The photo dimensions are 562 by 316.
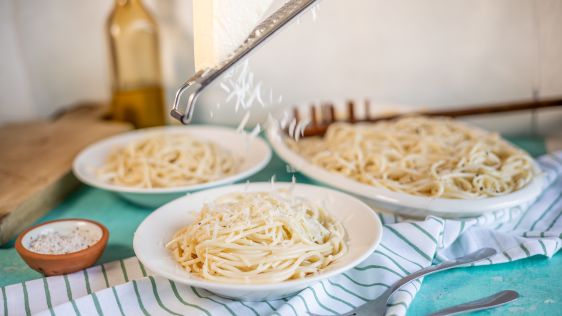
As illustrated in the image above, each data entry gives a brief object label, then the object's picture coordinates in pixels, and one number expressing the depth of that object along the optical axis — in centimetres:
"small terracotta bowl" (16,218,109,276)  104
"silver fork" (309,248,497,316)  92
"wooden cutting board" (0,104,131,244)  133
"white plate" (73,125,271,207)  131
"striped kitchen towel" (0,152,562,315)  93
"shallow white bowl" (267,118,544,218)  116
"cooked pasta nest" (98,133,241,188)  143
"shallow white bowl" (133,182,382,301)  86
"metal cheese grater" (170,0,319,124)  92
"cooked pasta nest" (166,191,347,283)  94
